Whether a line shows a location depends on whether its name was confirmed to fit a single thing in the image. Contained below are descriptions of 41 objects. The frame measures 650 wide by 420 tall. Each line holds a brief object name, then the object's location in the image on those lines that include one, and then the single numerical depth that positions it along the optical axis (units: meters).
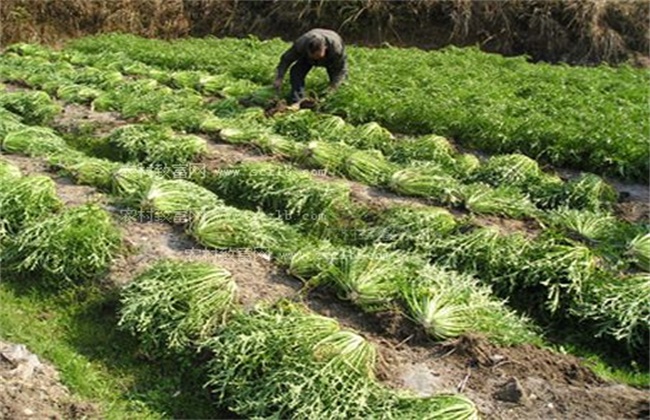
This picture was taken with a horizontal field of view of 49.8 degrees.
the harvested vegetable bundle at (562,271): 6.05
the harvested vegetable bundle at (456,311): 5.45
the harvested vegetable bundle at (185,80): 14.09
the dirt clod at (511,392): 4.80
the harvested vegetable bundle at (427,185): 7.91
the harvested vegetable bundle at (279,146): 9.48
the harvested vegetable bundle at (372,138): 10.12
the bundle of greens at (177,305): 5.39
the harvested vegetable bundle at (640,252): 6.56
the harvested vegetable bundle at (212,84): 13.73
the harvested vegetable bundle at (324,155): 8.95
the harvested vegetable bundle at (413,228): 6.90
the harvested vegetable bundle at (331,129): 10.30
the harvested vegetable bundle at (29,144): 9.27
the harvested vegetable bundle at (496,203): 7.61
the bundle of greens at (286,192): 7.74
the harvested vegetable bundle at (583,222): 7.12
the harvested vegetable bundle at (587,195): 8.04
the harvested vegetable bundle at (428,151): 9.39
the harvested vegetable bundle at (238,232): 6.66
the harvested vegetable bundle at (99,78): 13.80
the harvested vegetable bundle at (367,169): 8.59
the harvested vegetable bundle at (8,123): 9.94
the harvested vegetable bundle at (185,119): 10.84
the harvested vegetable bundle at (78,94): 12.74
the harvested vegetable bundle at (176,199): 7.27
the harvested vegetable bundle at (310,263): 6.17
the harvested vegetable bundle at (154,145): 9.43
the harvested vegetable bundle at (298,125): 10.46
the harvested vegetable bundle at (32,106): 11.68
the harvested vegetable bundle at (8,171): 7.69
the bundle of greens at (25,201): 7.03
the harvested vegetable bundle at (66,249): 6.34
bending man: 11.49
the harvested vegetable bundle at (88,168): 8.21
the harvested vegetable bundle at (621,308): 5.64
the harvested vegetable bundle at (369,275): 5.73
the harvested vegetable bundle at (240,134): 10.07
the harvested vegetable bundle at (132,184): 7.54
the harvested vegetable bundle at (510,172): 8.70
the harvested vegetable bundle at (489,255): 6.34
